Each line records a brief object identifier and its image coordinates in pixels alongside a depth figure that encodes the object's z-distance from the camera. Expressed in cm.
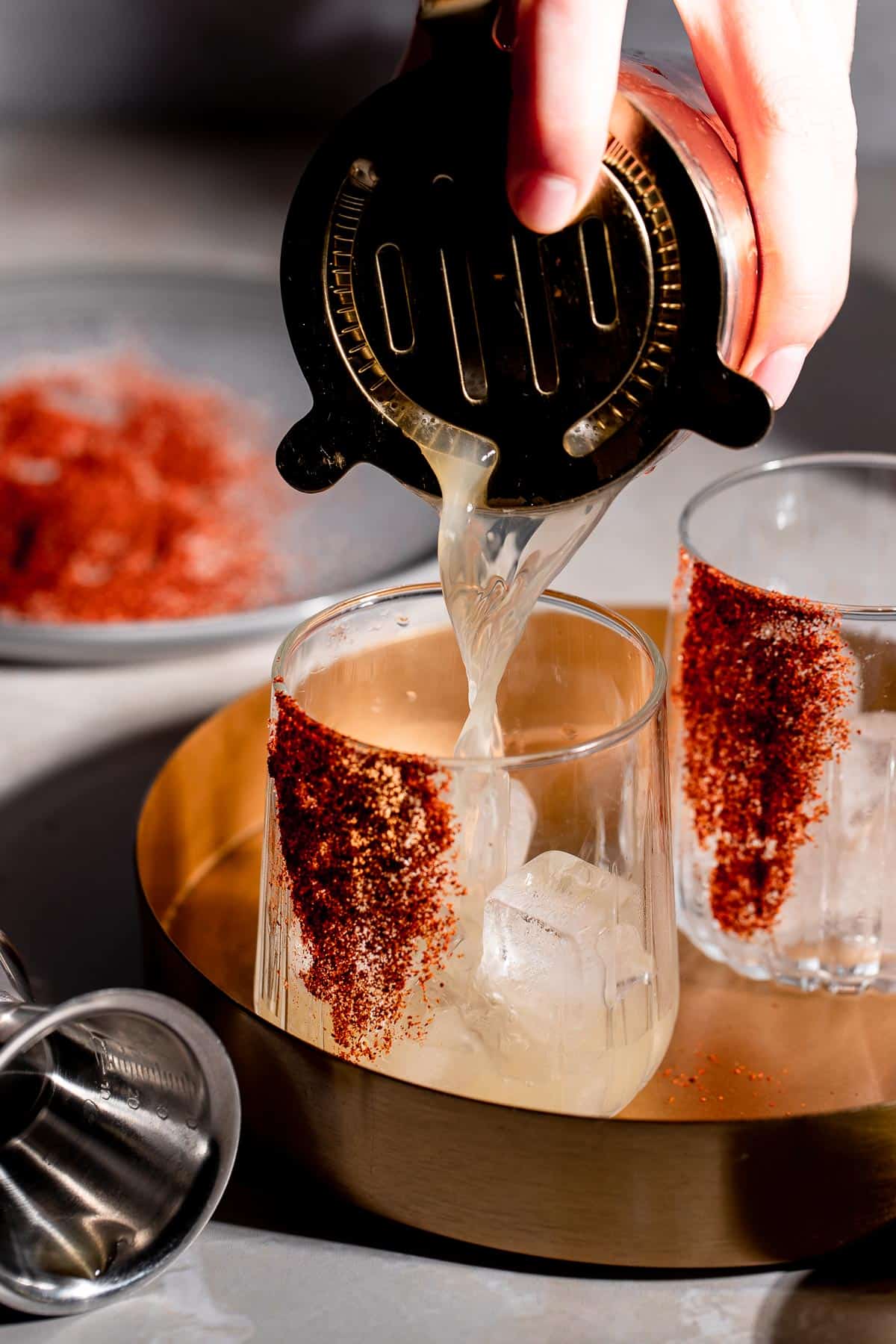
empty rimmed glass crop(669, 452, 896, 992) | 67
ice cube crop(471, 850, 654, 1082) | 63
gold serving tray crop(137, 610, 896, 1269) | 61
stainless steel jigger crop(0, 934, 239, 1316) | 61
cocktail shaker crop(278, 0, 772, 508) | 61
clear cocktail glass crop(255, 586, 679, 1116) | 62
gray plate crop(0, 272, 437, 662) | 86
